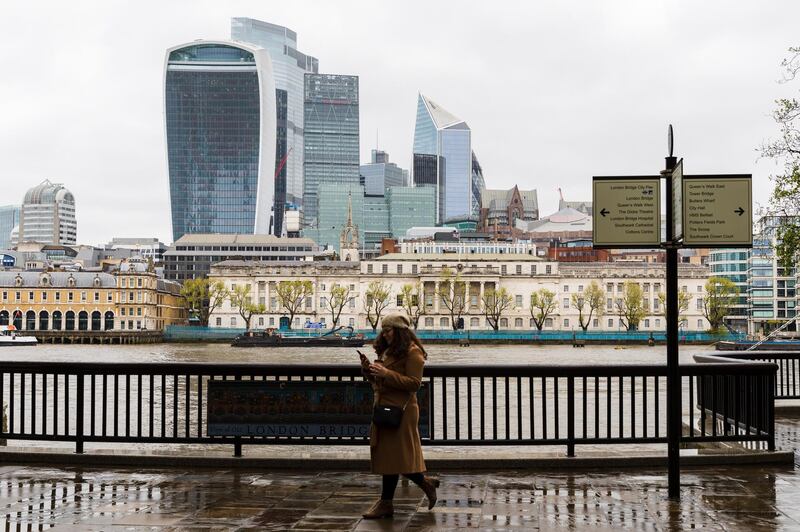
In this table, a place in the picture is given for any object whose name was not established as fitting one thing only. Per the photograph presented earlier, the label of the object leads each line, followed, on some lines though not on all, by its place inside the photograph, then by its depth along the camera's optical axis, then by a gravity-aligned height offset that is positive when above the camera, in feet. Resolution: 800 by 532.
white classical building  505.25 -8.30
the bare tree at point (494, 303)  485.56 -17.99
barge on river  378.94 -29.50
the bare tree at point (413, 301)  477.53 -16.83
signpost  32.65 +1.80
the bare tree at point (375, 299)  477.36 -16.11
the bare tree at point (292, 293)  472.03 -13.12
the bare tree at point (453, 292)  492.13 -12.51
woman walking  29.27 -4.30
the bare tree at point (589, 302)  480.64 -16.82
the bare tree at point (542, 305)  476.17 -18.59
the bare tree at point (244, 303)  469.16 -17.67
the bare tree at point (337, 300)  481.05 -16.74
